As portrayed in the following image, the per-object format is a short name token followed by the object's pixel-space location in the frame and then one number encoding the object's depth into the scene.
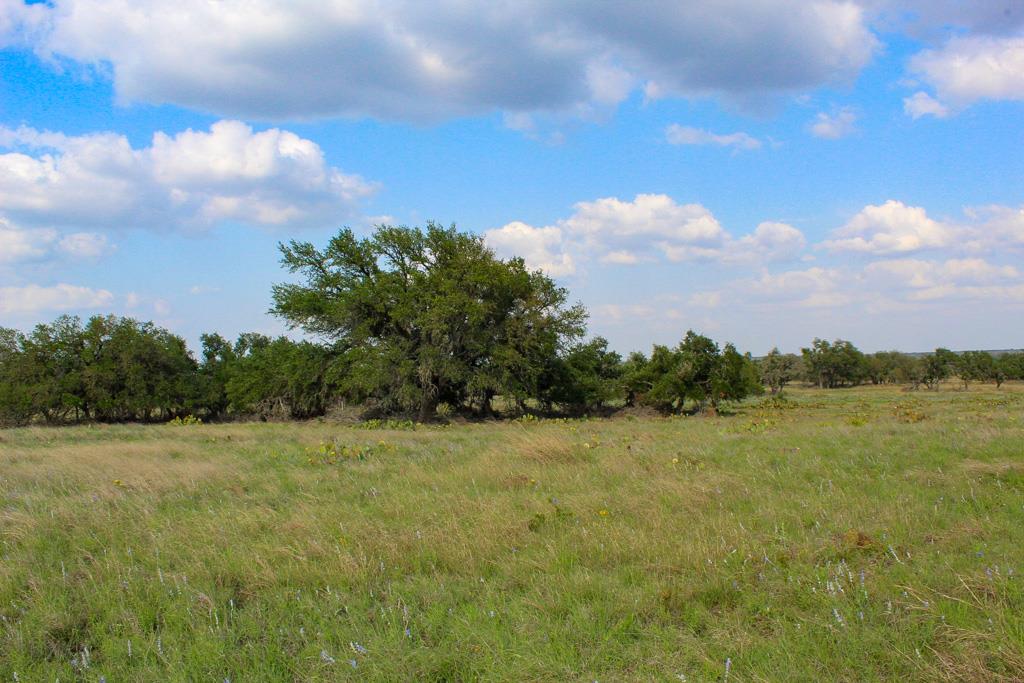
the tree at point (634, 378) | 30.88
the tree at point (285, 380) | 28.95
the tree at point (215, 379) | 35.28
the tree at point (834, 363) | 72.19
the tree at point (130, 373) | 32.03
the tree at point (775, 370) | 73.12
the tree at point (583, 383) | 30.23
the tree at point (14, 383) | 30.20
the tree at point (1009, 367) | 62.89
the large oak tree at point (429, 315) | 26.73
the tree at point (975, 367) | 60.66
